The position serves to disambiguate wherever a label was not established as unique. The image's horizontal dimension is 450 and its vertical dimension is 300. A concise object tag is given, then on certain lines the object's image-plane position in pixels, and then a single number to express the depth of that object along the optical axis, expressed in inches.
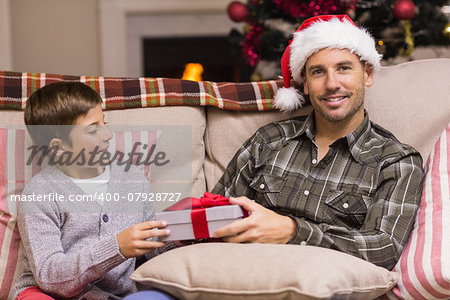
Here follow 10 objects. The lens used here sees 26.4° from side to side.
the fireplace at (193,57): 183.4
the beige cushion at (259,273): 68.5
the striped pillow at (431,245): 74.0
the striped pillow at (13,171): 84.2
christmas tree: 123.7
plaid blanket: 89.8
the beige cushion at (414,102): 88.4
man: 78.4
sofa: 88.5
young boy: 75.6
